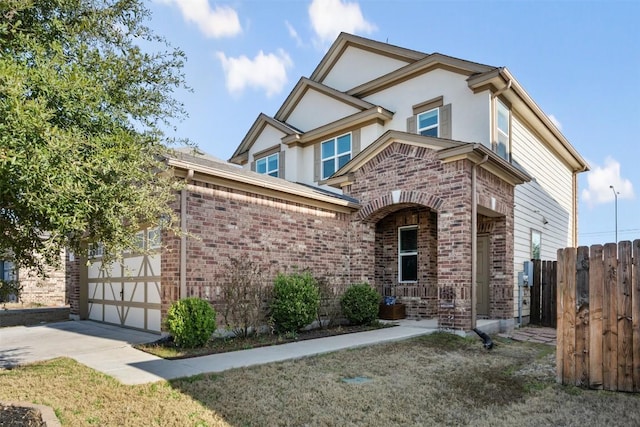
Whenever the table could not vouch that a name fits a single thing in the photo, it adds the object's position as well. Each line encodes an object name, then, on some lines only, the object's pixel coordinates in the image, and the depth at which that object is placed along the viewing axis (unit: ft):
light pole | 90.39
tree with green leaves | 10.48
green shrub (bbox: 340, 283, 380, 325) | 36.37
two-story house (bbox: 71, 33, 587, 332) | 30.35
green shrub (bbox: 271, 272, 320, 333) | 30.58
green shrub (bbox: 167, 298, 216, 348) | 25.32
